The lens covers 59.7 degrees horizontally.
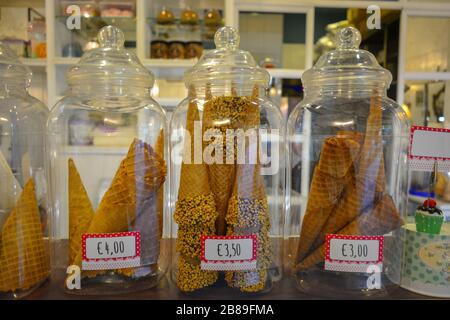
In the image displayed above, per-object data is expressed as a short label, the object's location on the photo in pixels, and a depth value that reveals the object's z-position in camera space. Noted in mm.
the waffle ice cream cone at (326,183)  604
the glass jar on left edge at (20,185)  594
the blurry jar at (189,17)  2273
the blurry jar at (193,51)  2180
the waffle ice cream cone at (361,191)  610
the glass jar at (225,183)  581
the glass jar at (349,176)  600
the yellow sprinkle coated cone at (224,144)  601
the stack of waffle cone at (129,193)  592
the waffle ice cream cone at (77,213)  612
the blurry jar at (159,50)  2158
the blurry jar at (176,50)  2162
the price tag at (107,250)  572
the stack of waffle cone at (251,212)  588
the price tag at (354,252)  587
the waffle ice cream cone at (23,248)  589
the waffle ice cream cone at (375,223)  599
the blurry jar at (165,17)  2240
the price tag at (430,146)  653
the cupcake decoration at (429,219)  621
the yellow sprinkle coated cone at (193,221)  581
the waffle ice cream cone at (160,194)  647
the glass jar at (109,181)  588
